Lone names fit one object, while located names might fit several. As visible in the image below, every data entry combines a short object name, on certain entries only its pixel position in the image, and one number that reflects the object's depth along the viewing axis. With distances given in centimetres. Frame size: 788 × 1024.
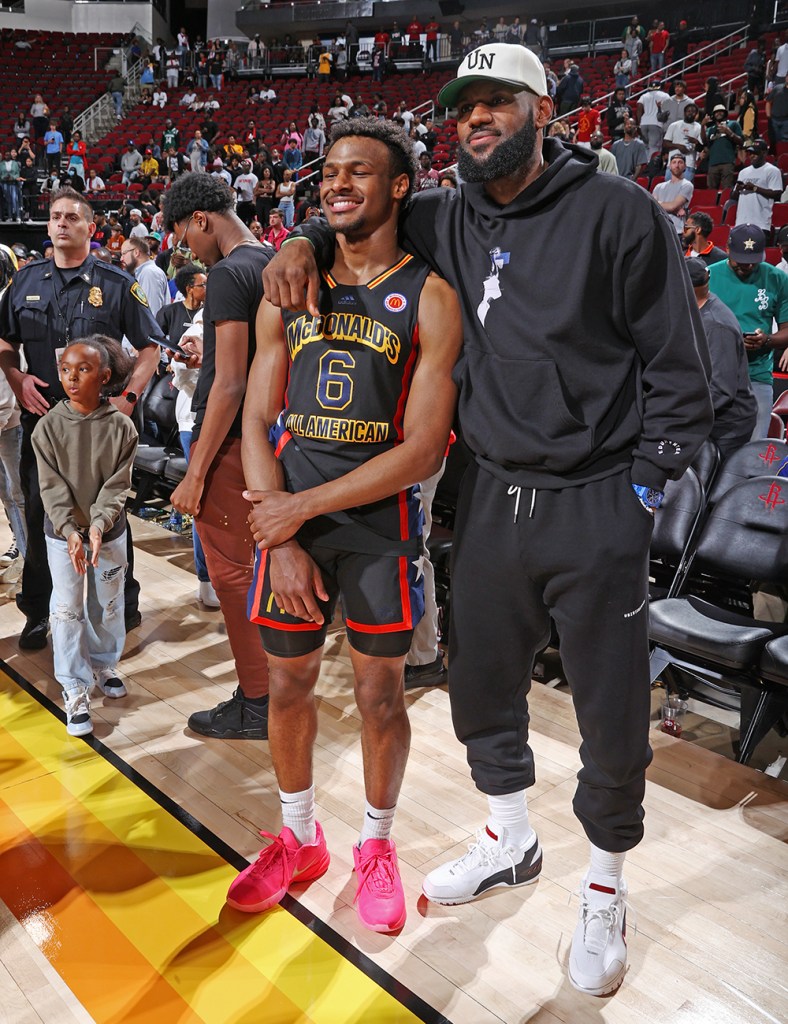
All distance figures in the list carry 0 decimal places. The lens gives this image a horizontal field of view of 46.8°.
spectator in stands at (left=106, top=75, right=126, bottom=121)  2172
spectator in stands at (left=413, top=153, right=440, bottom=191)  1257
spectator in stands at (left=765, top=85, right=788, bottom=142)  1104
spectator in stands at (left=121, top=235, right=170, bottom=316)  714
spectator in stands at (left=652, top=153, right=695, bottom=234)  771
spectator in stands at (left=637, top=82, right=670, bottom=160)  1166
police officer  351
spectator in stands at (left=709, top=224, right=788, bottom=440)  476
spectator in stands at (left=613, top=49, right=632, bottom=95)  1573
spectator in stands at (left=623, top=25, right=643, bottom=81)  1627
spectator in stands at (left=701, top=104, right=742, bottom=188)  1019
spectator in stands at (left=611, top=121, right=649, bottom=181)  1038
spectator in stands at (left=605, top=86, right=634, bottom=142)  1211
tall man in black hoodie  182
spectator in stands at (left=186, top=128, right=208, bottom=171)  1600
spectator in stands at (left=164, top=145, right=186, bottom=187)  1641
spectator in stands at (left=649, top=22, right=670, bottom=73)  1593
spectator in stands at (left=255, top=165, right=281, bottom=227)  1325
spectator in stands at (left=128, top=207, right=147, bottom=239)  1132
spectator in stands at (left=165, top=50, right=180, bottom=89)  2227
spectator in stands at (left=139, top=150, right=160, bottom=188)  1703
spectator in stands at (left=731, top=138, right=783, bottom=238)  860
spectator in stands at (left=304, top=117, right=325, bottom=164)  1605
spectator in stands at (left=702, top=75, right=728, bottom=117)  1185
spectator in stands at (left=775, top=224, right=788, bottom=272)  632
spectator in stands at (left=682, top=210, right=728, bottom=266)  552
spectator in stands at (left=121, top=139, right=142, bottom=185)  1772
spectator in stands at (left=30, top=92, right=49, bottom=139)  1888
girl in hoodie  310
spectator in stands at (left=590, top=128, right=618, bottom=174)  770
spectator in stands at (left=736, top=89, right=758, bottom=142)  1116
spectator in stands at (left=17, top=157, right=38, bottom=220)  1634
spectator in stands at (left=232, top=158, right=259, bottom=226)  1365
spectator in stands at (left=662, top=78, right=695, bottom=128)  1212
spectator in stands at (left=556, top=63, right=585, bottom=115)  1425
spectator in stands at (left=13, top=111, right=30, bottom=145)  1878
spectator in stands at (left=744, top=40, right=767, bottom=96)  1282
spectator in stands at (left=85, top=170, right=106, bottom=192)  1659
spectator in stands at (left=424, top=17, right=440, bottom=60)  2083
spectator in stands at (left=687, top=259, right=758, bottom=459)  408
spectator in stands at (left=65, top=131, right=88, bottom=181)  1683
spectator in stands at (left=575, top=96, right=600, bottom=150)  1170
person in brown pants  272
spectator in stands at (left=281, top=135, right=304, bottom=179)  1546
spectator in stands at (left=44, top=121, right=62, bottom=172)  1744
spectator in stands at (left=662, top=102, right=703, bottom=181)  1105
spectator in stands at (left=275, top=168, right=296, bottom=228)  1148
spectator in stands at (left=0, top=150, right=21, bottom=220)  1526
